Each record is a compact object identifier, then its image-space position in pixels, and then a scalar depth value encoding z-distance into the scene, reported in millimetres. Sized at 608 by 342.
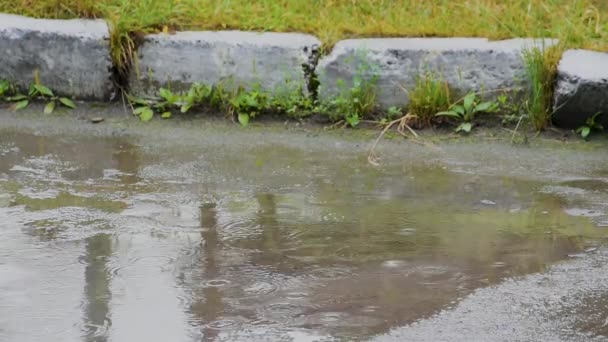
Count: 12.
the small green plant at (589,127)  8660
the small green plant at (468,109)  8894
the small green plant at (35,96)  9435
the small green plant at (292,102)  9143
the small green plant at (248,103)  9115
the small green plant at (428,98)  8858
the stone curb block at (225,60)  9172
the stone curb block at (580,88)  8473
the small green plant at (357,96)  8993
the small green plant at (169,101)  9221
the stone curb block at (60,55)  9307
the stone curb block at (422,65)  8944
